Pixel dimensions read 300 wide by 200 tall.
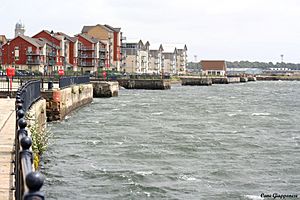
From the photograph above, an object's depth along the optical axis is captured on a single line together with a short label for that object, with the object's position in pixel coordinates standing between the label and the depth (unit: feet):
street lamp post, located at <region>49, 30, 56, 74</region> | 383.45
